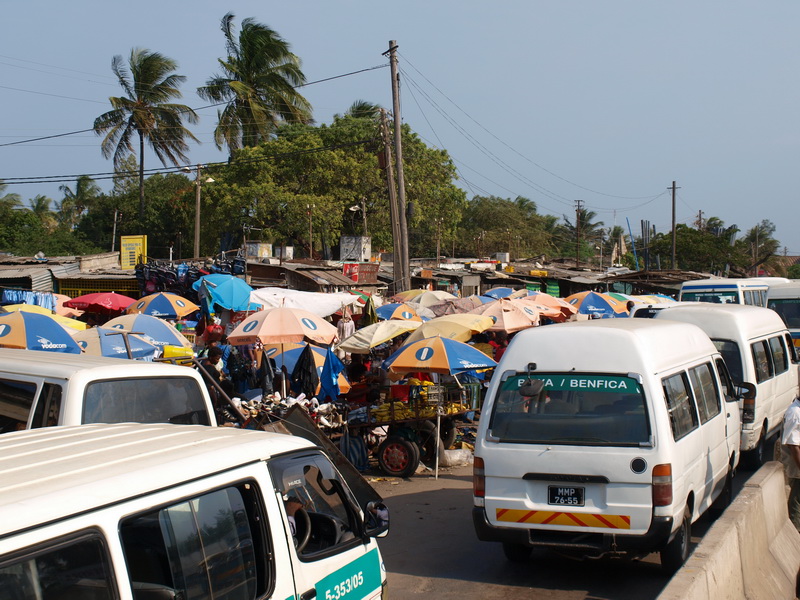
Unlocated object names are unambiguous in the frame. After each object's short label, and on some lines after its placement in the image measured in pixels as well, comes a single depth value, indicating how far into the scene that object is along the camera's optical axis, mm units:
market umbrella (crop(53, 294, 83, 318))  19144
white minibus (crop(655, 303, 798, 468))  10055
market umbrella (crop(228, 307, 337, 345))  13422
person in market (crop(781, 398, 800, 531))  6906
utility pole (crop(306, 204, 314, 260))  35625
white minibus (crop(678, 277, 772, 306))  20062
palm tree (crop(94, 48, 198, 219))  42156
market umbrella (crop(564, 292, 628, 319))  22141
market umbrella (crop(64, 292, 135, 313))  18719
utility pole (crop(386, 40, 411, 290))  22922
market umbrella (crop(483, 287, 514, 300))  25278
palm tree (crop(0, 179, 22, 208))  49484
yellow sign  29641
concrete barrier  4500
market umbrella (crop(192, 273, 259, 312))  18328
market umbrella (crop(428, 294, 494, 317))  19297
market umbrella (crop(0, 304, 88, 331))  13828
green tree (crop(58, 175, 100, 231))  63750
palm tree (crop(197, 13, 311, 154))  44094
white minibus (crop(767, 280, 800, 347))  17078
